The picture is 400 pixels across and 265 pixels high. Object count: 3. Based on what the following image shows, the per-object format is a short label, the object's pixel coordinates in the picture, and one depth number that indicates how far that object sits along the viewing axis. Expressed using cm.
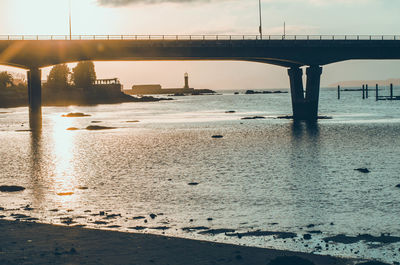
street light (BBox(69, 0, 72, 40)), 9891
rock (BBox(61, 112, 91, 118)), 12934
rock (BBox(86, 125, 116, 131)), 8956
